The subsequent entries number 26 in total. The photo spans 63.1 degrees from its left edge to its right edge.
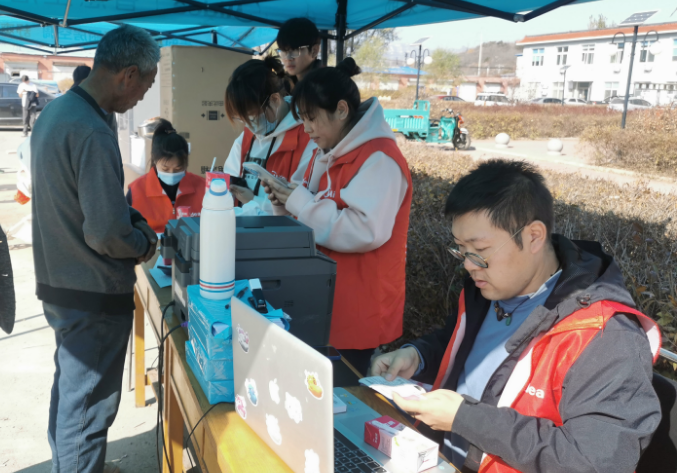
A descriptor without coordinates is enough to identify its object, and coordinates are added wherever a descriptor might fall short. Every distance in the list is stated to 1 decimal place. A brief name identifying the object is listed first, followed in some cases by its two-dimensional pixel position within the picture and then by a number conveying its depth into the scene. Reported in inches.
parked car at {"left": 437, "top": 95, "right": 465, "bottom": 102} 1428.2
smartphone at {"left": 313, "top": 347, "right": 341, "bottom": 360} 58.5
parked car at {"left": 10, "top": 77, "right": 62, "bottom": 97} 1008.4
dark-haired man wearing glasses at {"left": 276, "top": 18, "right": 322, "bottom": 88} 109.6
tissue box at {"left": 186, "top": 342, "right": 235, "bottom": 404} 50.9
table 44.6
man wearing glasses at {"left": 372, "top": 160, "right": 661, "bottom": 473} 40.9
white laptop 34.7
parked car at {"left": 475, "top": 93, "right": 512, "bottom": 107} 1549.0
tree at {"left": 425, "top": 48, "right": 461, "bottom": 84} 1926.7
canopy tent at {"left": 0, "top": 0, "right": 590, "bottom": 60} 146.4
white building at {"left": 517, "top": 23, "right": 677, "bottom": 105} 1637.6
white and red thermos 53.8
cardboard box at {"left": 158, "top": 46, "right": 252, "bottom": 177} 205.5
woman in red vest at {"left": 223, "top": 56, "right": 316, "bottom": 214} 92.8
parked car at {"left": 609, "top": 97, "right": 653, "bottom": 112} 1256.2
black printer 60.1
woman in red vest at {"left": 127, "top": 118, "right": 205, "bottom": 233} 123.6
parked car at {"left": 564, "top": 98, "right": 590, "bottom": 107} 1557.6
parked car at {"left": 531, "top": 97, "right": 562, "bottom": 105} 1502.0
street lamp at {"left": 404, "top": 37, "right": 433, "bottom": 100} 785.6
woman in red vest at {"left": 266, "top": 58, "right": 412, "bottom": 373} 72.4
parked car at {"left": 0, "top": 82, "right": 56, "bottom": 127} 706.8
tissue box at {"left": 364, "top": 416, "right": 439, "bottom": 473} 43.0
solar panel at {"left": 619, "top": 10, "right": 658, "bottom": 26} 531.2
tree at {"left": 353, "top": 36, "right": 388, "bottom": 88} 1318.9
